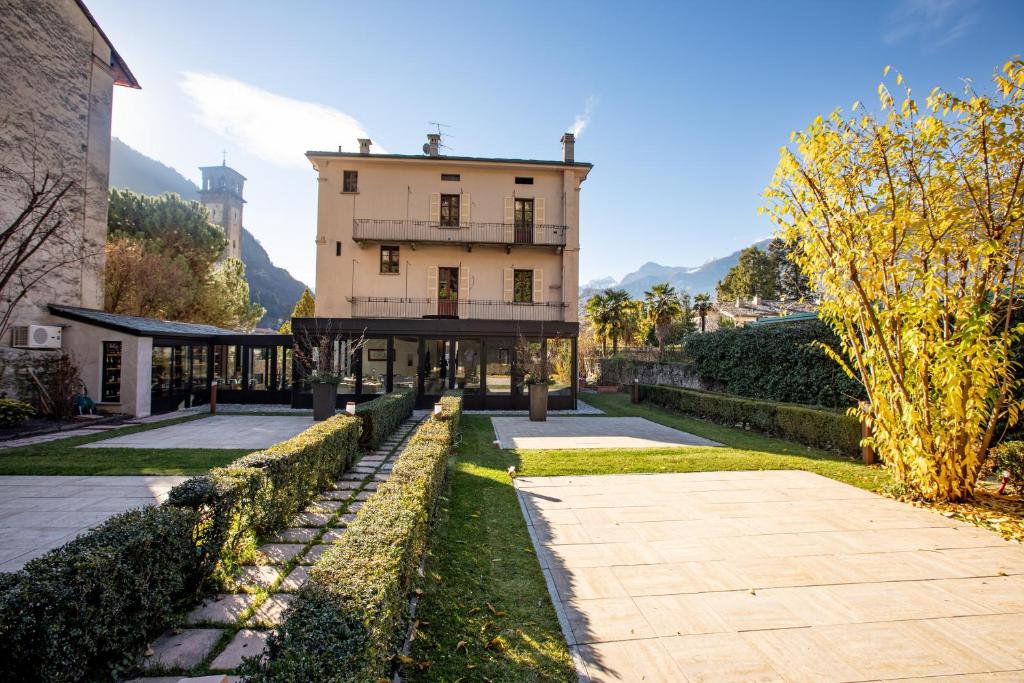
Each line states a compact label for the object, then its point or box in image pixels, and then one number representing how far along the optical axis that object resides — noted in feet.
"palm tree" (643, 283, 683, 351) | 101.14
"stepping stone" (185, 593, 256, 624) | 10.66
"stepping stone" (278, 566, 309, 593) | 12.00
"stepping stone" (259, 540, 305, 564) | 13.66
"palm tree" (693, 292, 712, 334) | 119.85
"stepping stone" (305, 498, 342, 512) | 17.87
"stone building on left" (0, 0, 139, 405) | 37.14
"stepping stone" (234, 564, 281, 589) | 12.23
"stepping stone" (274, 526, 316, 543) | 15.03
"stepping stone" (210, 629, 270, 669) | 9.06
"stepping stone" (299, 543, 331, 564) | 13.57
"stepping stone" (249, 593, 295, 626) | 10.45
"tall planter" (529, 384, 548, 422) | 42.24
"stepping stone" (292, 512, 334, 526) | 16.42
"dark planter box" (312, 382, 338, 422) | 40.50
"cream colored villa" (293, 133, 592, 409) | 56.54
